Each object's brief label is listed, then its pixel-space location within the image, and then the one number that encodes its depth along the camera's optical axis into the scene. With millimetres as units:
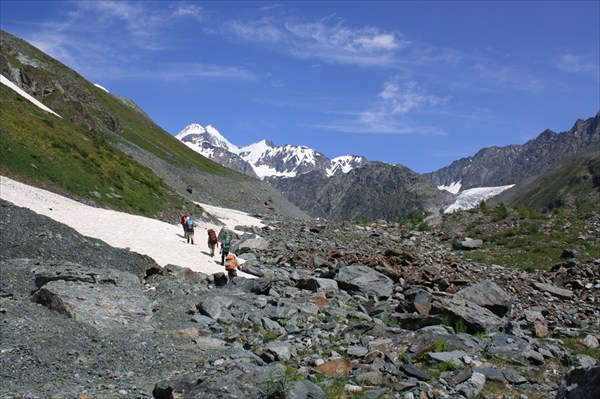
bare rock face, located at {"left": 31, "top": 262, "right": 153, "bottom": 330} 14141
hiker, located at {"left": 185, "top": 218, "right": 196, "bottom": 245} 31469
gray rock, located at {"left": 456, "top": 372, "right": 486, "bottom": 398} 10127
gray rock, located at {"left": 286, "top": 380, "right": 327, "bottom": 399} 9328
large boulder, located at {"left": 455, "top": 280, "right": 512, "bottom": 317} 18281
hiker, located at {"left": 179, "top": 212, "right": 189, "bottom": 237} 32181
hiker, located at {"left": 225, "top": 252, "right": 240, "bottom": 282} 22970
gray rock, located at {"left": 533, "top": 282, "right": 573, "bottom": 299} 22089
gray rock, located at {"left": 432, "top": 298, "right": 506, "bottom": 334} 15062
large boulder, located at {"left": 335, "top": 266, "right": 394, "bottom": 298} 21281
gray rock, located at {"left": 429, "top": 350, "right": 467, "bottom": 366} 11614
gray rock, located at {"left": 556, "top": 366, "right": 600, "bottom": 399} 6062
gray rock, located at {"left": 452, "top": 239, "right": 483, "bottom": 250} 35844
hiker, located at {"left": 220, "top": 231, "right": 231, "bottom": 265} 27656
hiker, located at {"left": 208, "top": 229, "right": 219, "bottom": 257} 29891
